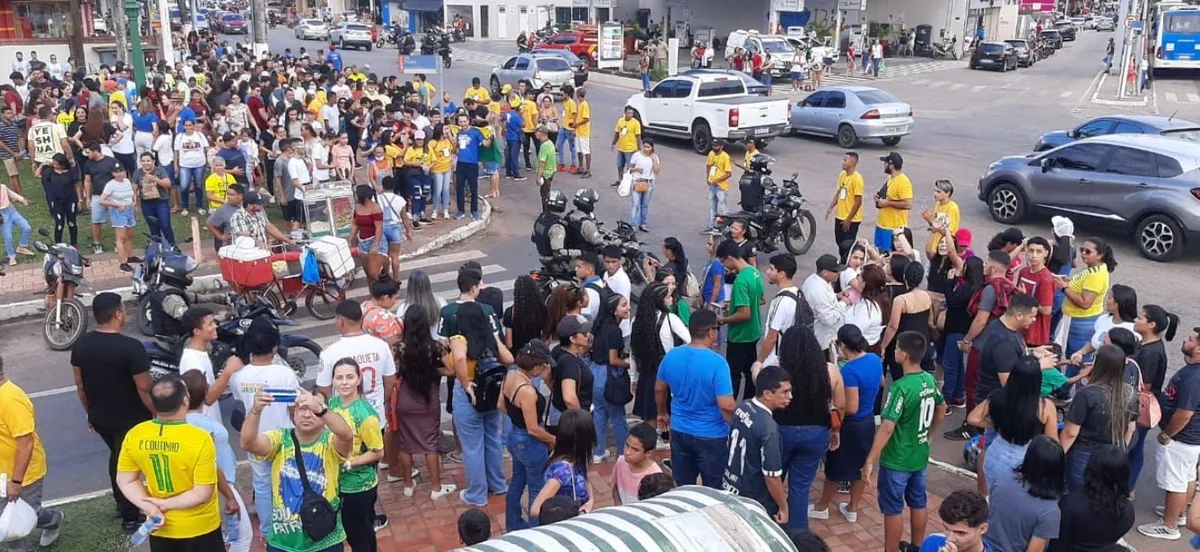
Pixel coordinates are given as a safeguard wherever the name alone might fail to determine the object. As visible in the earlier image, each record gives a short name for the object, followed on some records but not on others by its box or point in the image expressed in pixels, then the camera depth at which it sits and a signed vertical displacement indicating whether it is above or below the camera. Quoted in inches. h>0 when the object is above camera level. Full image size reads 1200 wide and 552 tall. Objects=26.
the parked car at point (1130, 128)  669.9 -50.6
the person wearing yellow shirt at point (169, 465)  189.2 -80.3
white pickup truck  794.8 -48.2
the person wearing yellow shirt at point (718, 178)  544.1 -69.4
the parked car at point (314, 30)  2292.1 +48.8
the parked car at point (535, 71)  1250.1 -24.5
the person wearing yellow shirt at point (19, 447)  222.8 -91.7
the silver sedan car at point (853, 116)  844.6 -54.0
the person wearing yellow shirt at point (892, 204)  432.1 -66.1
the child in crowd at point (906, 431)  227.5 -87.7
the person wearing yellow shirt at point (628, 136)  681.0 -57.7
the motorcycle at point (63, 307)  402.9 -105.7
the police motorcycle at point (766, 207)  498.0 -78.7
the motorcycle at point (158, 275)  396.2 -92.2
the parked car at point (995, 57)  1726.1 -3.4
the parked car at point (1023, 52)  1808.6 +5.9
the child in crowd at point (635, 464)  209.3 -89.5
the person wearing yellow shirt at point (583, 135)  725.9 -61.7
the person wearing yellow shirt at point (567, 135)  732.0 -63.0
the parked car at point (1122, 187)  515.2 -72.8
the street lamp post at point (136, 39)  802.7 +9.1
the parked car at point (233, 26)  2586.1 +64.3
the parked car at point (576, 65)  1280.8 -17.4
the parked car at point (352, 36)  2058.3 +31.7
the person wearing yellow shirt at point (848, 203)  464.1 -71.2
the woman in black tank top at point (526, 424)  237.8 -90.8
